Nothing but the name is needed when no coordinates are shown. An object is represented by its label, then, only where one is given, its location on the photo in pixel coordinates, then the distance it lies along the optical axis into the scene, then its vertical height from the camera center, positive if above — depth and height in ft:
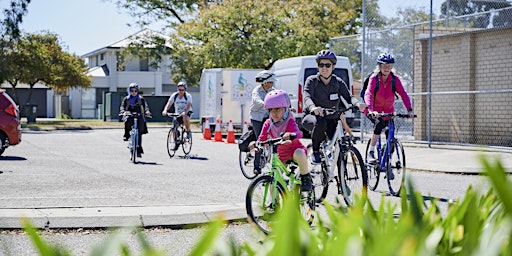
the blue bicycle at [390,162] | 34.73 -2.13
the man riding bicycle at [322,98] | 31.30 +0.53
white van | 80.33 +3.73
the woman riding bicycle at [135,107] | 56.54 +0.24
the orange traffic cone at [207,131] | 87.49 -2.16
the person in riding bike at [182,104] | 60.02 +0.49
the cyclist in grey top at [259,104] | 39.34 +0.35
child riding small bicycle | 26.02 -0.67
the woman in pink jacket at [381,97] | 34.96 +0.64
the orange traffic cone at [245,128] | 78.23 -1.63
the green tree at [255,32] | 129.39 +13.05
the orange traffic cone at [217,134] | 82.53 -2.33
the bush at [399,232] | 4.55 -0.85
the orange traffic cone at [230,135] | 78.12 -2.29
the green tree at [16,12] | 74.55 +9.29
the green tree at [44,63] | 159.12 +9.51
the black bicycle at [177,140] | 59.82 -2.13
